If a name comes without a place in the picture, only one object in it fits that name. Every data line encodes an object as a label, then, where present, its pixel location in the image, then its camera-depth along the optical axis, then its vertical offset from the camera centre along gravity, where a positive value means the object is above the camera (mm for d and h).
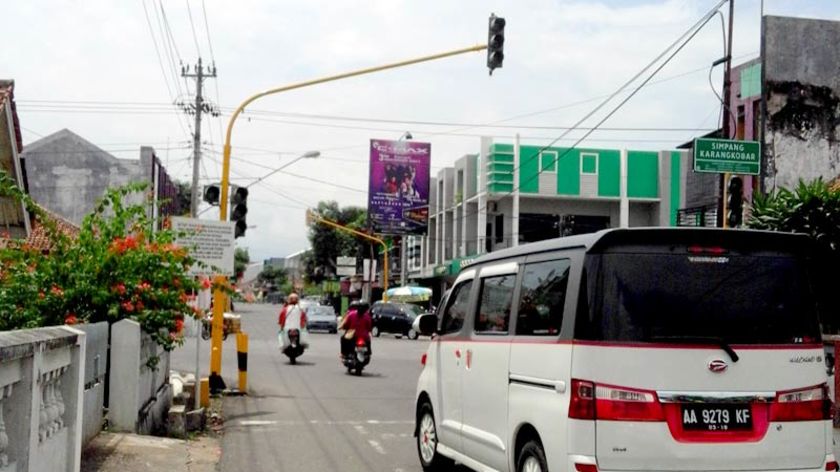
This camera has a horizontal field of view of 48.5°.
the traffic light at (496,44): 15977 +4079
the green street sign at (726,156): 17609 +2518
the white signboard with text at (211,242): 14305 +519
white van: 5793 -456
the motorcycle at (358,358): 21453 -1826
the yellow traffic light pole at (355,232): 48569 +2379
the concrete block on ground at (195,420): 12172 -1911
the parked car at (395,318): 43125 -1767
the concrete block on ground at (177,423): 11484 -1844
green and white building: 45281 +4672
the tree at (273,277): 168412 -111
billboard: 45844 +4767
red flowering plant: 10508 -72
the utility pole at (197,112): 40488 +7321
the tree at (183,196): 77188 +6782
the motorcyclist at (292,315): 23188 -954
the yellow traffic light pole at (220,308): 15738 -561
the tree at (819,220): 14656 +1125
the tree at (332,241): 85650 +3612
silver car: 48281 -2181
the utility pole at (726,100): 19775 +4190
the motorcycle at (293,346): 23812 -1765
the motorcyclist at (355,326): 21766 -1113
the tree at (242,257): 122250 +2615
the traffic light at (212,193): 16641 +1473
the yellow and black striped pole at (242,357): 16266 -1430
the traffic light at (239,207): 16500 +1222
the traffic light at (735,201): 17047 +1593
